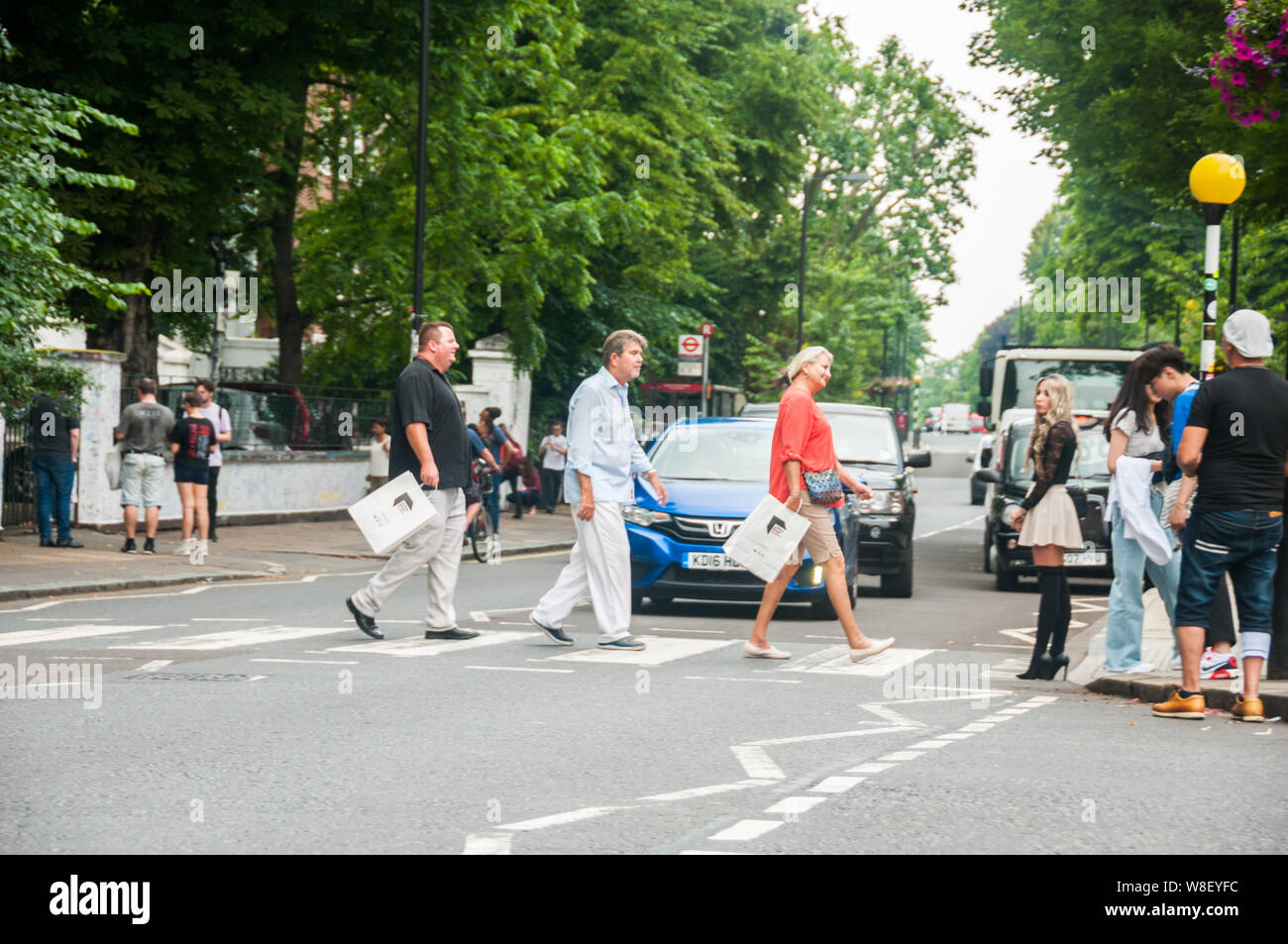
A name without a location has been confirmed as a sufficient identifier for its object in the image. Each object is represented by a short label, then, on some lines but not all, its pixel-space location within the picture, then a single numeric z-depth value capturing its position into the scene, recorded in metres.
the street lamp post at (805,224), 48.72
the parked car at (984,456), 32.36
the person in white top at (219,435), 20.77
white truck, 28.03
